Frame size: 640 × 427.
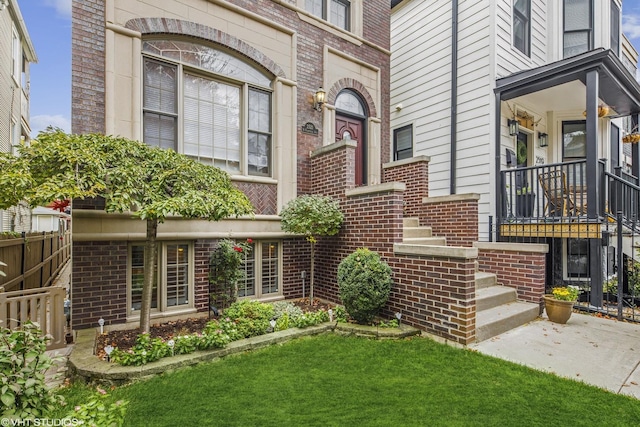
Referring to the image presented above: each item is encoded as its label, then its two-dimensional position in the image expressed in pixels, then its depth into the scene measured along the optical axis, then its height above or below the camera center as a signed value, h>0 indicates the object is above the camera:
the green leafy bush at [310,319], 4.46 -1.38
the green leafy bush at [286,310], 4.69 -1.36
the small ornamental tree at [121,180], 3.04 +0.39
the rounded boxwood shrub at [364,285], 4.41 -0.89
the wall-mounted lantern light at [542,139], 8.48 +2.05
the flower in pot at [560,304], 4.82 -1.25
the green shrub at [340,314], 4.71 -1.39
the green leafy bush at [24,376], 1.25 -0.63
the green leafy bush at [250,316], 4.10 -1.26
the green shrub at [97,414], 1.41 -0.85
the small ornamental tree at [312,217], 5.27 +0.03
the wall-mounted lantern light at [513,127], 7.42 +2.06
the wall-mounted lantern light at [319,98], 6.59 +2.40
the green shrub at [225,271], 5.06 -0.81
